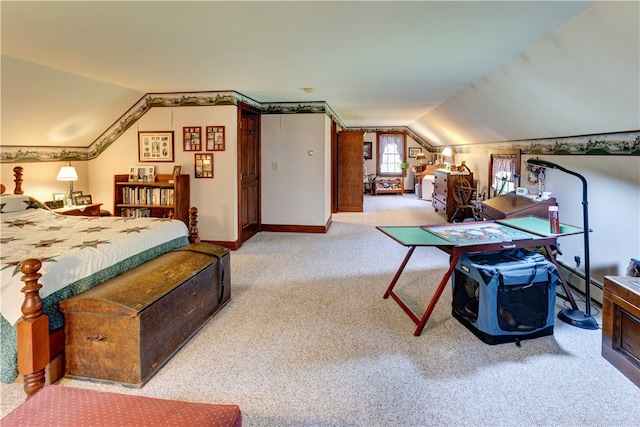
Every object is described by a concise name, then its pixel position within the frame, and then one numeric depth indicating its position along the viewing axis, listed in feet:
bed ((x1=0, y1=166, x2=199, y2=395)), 6.44
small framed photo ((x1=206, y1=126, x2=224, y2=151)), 17.07
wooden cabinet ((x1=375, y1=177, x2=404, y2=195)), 38.65
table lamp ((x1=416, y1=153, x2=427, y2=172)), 38.19
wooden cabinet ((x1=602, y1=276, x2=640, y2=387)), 7.33
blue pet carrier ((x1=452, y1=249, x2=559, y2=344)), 8.50
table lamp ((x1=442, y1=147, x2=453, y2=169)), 29.63
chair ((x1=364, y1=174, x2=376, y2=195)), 39.30
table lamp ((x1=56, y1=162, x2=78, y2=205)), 15.66
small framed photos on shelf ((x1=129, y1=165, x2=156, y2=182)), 17.42
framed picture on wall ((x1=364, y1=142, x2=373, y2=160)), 39.24
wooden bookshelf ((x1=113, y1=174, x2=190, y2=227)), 16.78
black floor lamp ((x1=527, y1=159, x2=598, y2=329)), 9.37
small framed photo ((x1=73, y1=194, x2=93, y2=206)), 16.78
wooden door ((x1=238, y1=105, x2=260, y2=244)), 18.06
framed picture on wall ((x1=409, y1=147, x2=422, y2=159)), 39.11
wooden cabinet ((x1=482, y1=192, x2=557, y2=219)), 13.66
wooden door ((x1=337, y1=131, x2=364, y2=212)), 27.40
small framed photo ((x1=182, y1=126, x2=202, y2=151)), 17.29
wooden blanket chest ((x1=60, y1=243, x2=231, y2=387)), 6.96
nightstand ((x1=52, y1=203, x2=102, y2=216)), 15.44
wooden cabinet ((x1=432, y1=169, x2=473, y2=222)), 24.03
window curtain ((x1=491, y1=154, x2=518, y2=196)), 18.33
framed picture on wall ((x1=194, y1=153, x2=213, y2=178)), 17.31
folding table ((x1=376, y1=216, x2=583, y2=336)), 8.89
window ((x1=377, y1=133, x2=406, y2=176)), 39.19
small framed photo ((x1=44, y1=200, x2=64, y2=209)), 15.60
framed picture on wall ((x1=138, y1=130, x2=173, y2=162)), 17.57
